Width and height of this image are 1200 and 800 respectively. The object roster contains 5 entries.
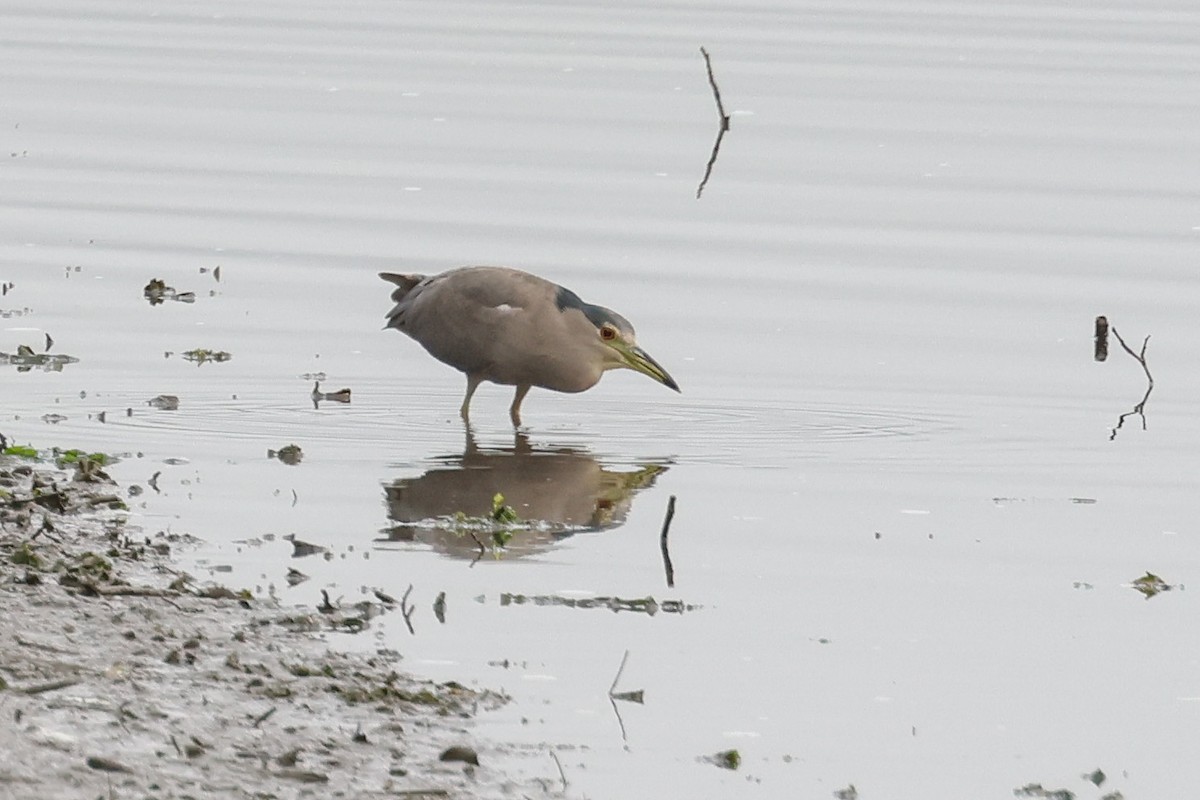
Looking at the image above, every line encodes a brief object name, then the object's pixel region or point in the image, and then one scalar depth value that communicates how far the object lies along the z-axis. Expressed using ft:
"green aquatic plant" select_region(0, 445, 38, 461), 63.98
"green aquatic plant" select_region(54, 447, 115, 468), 64.64
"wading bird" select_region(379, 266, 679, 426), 78.07
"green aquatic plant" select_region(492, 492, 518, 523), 62.13
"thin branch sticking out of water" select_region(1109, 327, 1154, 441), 80.33
